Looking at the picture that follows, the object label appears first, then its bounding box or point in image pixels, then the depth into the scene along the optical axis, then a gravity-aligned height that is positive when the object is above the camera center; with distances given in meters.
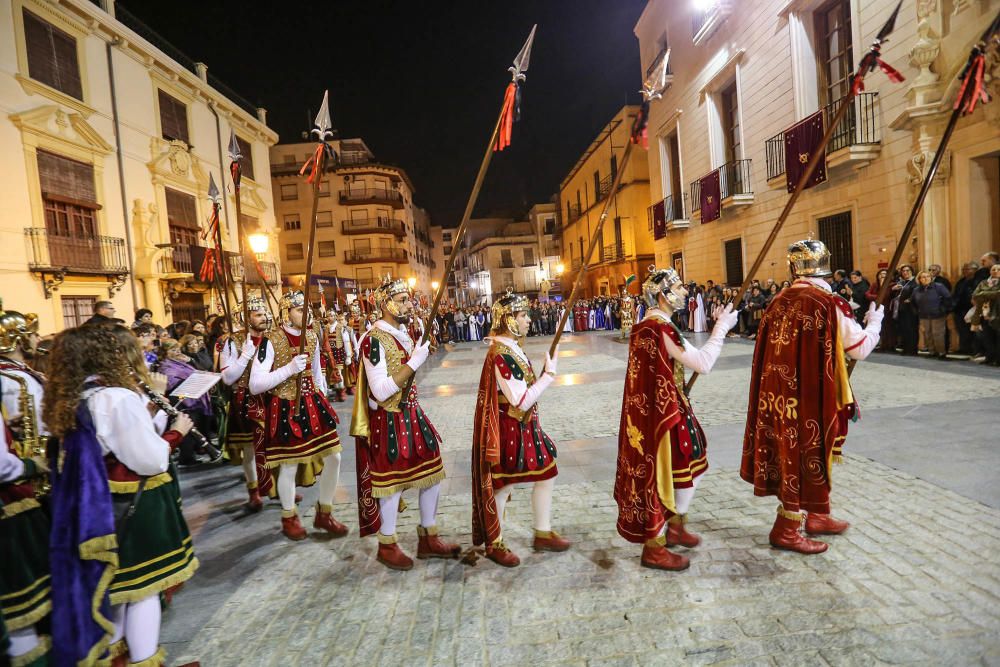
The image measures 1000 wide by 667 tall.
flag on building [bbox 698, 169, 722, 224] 17.08 +3.28
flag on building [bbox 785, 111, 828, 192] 12.13 +3.47
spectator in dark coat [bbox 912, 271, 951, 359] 9.20 -0.53
